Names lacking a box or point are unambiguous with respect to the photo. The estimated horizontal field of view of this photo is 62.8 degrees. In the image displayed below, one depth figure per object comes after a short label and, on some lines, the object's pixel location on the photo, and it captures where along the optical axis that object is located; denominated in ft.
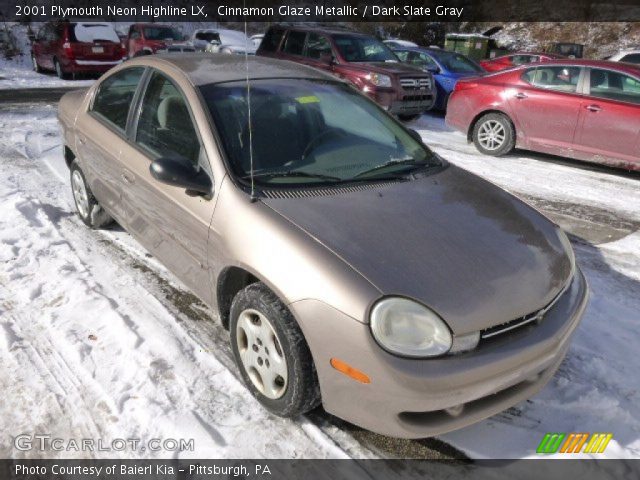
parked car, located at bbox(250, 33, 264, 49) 62.28
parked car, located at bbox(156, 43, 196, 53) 49.83
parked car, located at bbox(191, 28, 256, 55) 51.35
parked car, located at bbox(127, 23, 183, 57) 51.60
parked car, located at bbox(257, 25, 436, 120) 30.91
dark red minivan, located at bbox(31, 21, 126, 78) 47.93
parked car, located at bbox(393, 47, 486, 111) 38.04
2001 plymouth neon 7.10
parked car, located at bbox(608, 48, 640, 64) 42.60
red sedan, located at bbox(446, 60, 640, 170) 22.50
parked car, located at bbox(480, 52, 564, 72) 48.15
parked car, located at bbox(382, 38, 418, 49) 53.47
